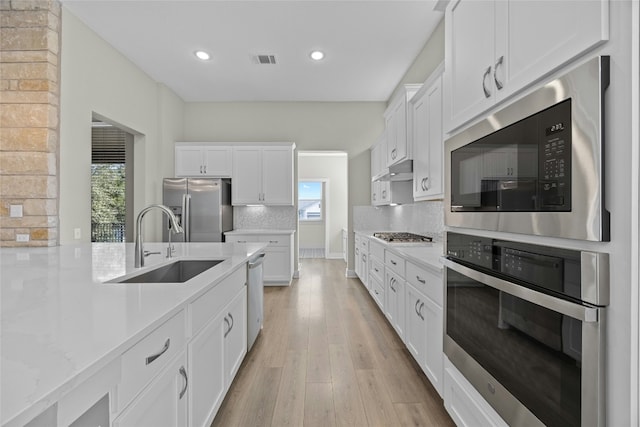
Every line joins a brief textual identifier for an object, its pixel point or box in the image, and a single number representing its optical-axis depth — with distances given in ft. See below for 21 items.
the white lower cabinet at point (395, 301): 9.02
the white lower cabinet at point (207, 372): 4.49
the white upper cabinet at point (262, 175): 17.56
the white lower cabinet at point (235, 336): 6.28
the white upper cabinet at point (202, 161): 17.52
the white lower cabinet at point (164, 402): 2.96
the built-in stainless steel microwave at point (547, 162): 2.45
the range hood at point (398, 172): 10.61
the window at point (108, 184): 19.85
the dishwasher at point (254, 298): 8.47
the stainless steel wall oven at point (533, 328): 2.54
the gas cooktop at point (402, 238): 11.21
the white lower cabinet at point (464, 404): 4.08
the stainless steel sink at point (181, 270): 6.49
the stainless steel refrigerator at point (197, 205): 16.10
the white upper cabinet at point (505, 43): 2.64
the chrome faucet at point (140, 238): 5.68
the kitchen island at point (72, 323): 1.86
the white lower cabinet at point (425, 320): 6.26
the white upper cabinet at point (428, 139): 7.81
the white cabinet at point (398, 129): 10.47
